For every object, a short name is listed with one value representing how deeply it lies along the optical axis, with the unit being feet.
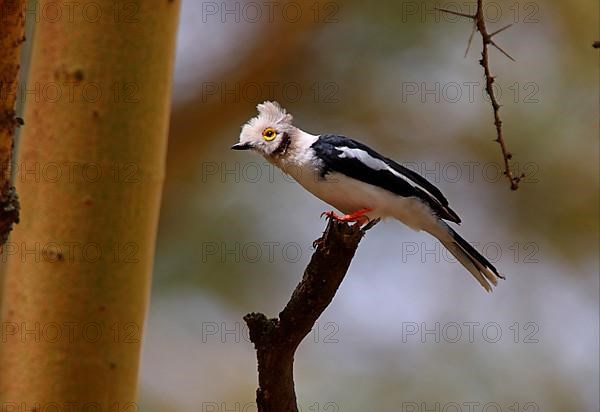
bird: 24.97
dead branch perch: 24.49
